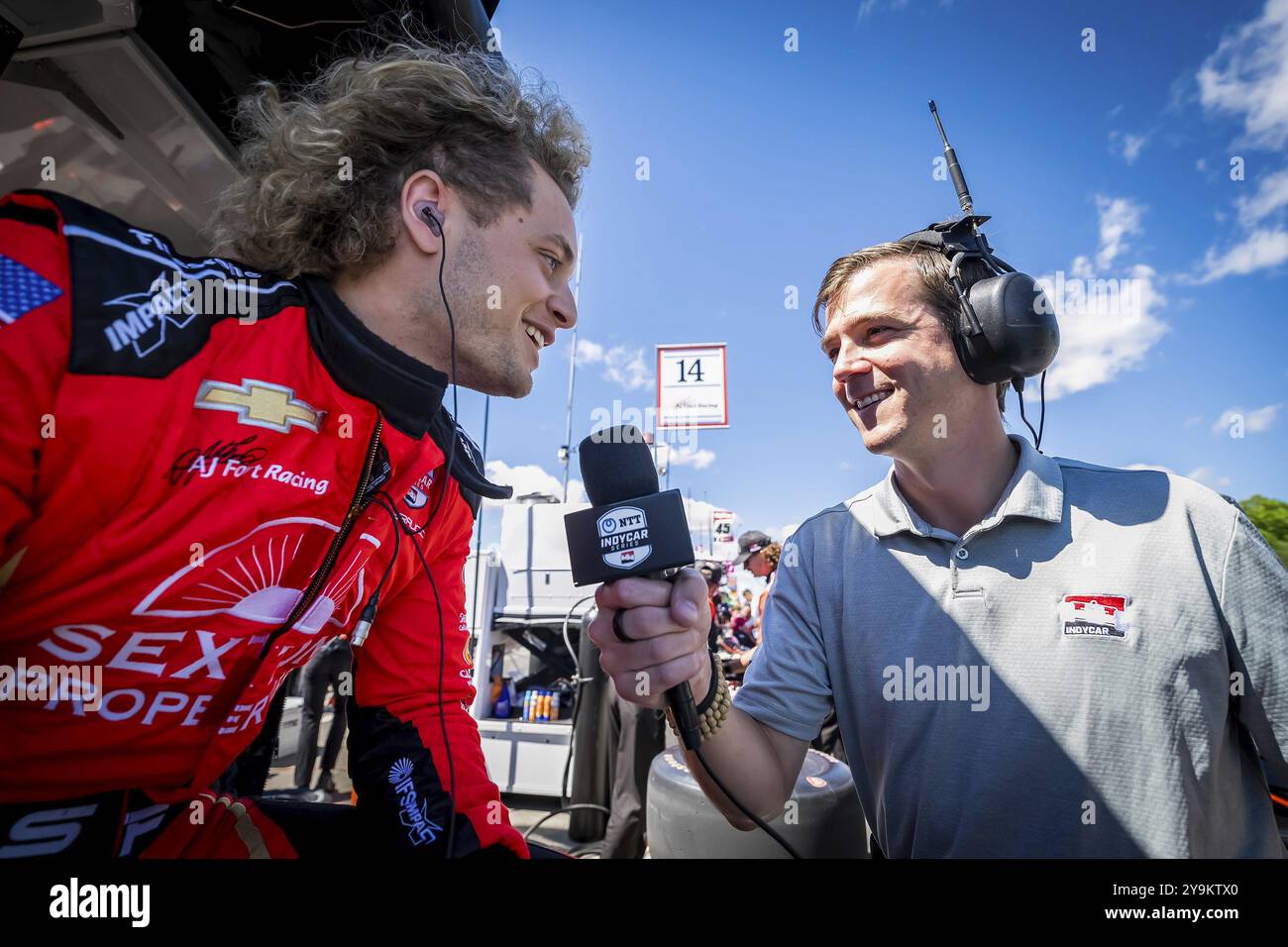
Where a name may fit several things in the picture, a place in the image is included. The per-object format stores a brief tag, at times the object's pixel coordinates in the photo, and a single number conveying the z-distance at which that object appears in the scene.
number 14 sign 4.43
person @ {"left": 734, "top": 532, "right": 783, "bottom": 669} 5.73
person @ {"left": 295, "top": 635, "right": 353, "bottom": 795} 4.37
